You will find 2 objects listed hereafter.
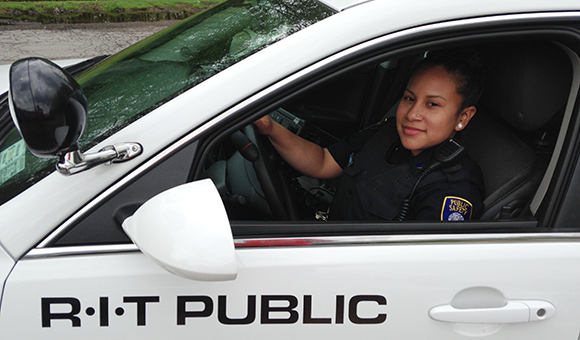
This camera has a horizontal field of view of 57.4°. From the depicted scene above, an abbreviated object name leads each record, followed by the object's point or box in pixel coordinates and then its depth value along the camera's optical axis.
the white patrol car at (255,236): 1.09
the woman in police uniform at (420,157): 1.55
